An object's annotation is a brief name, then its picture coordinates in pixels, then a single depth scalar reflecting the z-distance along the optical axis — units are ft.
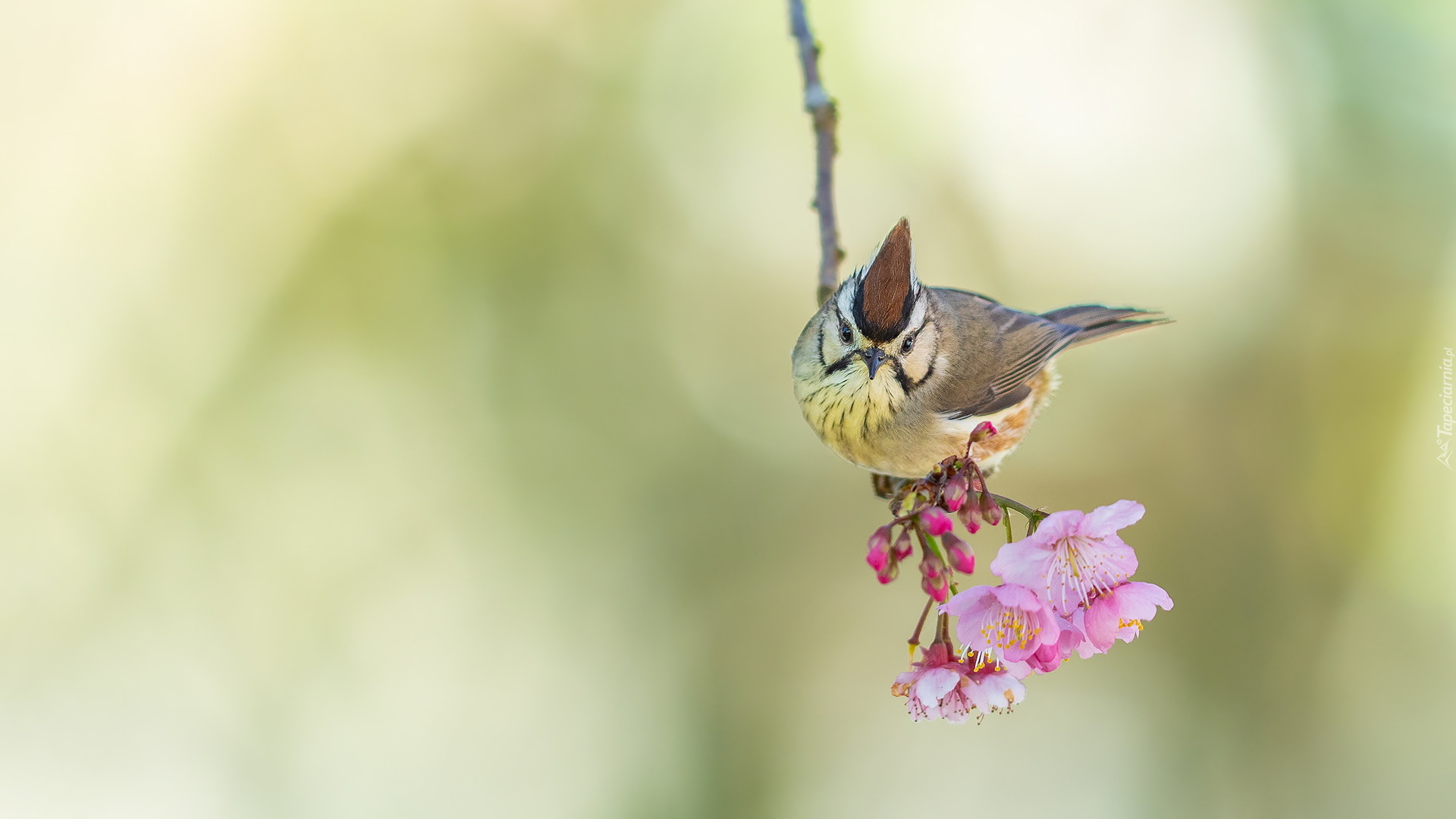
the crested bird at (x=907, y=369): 19.38
